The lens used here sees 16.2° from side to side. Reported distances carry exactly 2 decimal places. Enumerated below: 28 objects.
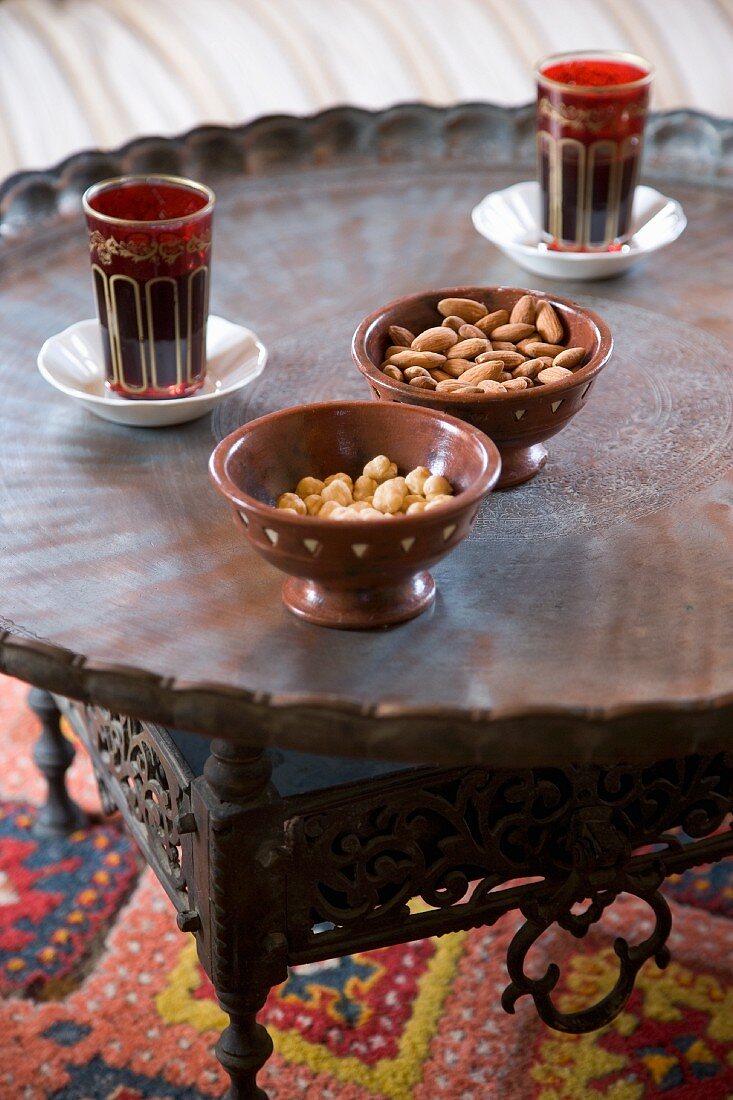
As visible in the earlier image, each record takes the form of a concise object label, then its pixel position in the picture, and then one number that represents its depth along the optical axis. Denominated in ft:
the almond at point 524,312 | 3.81
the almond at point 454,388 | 3.63
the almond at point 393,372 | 3.69
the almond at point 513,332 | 3.79
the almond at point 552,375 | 3.66
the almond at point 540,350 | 3.74
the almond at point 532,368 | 3.70
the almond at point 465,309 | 3.83
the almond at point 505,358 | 3.73
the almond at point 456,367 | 3.72
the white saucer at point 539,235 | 4.32
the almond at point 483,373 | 3.68
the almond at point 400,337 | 3.77
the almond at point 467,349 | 3.74
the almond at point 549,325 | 3.77
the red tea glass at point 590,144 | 4.22
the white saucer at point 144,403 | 3.87
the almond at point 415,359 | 3.71
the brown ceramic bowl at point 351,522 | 3.34
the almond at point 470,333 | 3.79
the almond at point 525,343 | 3.75
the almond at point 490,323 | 3.82
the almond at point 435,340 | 3.75
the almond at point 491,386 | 3.63
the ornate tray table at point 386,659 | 3.33
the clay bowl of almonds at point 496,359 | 3.60
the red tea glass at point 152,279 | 3.84
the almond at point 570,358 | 3.70
